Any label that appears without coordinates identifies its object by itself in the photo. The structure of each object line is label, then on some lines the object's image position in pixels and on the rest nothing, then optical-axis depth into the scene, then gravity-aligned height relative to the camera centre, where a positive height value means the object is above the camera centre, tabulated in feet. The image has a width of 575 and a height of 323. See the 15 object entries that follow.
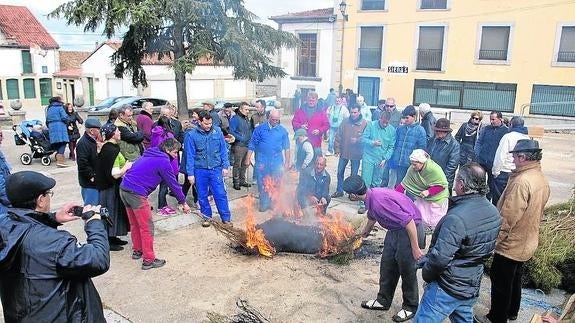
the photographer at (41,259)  7.79 -3.21
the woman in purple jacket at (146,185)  17.04 -4.03
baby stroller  35.83 -5.50
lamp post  88.58 +12.86
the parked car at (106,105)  70.23 -4.11
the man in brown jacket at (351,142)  26.96 -3.46
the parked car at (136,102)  69.66 -3.34
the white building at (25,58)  114.73 +5.60
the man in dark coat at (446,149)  21.45 -3.00
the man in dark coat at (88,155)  18.54 -3.15
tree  58.29 +7.11
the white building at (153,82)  105.81 -0.09
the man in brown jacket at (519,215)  12.41 -3.55
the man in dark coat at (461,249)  10.24 -3.77
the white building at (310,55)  94.58 +6.80
